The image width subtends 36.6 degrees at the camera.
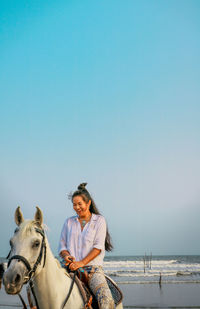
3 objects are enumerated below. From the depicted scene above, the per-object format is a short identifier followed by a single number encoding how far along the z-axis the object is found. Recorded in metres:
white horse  2.02
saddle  2.78
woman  2.92
